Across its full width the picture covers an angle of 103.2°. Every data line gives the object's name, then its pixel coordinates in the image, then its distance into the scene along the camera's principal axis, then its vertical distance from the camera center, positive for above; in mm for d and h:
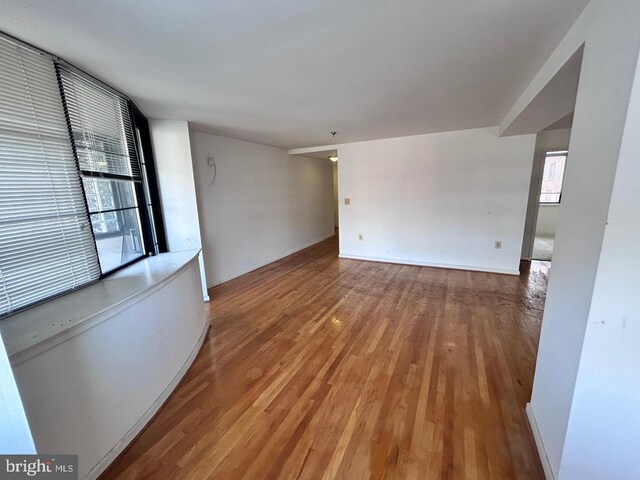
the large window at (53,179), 1318 +140
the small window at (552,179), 5535 +164
